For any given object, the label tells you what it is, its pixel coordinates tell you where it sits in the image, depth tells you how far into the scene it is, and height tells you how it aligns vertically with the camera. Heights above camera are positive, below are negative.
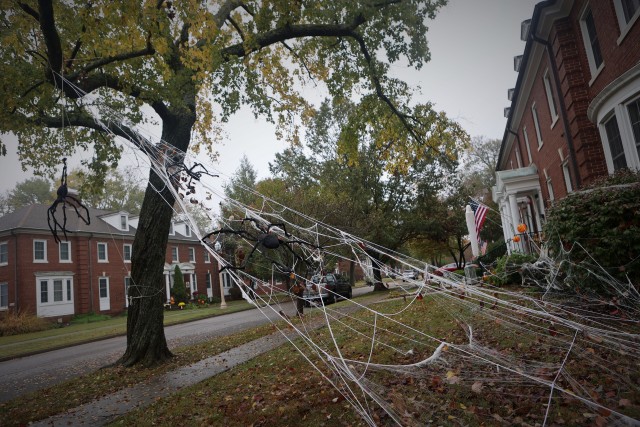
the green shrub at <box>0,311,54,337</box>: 21.08 -1.31
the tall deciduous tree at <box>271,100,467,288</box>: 21.77 +4.66
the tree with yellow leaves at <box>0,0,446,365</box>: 6.45 +4.26
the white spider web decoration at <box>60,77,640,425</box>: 3.49 -1.44
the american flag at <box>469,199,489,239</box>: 15.05 +1.31
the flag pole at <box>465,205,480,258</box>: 14.86 +0.92
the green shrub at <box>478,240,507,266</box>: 18.57 -0.41
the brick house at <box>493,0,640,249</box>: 8.32 +3.88
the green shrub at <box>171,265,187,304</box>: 32.31 -0.47
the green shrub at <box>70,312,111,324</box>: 25.91 -1.72
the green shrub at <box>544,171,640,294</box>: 6.30 +0.03
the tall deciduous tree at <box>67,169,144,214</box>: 41.91 +10.34
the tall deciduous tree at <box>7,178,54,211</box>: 41.56 +11.42
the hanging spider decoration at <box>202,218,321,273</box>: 3.37 +0.27
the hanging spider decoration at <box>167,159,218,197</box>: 5.10 +1.41
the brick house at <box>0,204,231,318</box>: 24.38 +2.08
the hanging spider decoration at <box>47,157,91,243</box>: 4.43 +1.17
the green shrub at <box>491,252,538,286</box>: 11.22 -0.73
